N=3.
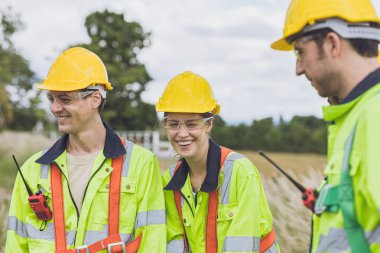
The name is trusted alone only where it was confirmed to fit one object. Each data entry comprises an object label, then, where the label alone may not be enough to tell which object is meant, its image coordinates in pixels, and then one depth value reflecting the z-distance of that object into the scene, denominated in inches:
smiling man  141.6
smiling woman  142.7
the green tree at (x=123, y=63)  1386.6
